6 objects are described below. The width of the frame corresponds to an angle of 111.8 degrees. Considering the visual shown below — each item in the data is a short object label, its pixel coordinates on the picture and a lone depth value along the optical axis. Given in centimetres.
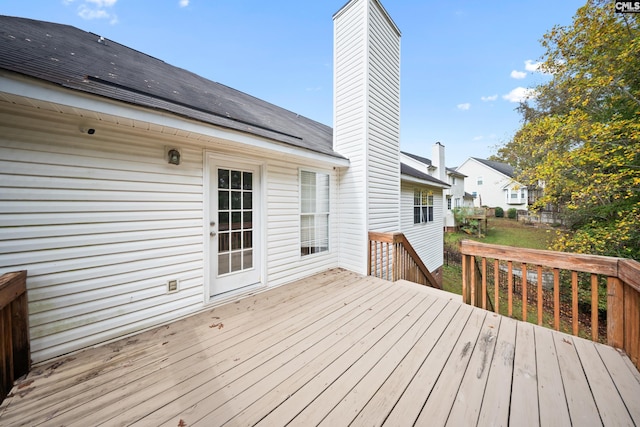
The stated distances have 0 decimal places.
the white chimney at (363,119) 426
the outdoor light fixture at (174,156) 260
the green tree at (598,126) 448
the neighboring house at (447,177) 1141
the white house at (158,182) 189
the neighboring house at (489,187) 2193
